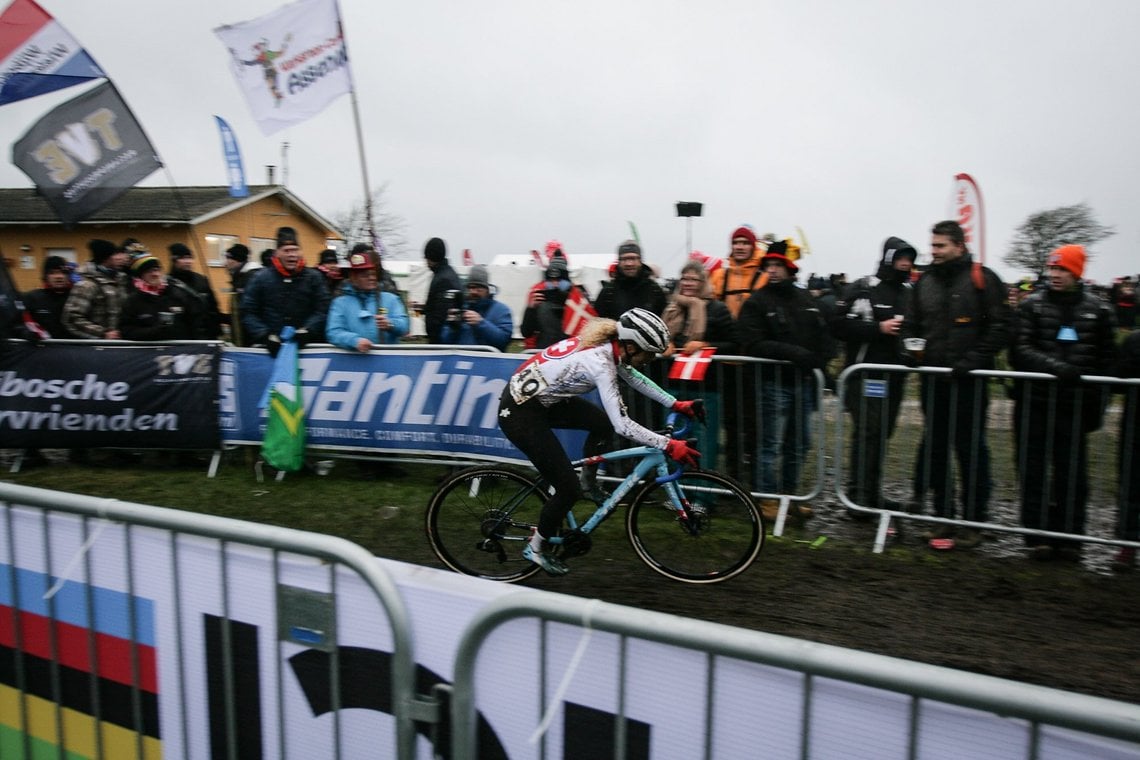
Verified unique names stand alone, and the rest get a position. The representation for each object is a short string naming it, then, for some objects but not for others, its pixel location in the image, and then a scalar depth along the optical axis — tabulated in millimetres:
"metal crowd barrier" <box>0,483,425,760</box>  2205
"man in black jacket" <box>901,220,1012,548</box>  5957
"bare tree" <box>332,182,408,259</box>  37000
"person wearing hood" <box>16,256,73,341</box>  9227
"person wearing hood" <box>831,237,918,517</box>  6314
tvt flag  8414
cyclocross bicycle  5273
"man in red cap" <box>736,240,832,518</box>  6551
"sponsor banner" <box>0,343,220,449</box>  8227
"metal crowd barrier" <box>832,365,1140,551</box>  5633
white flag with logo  8703
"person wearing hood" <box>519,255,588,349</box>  7914
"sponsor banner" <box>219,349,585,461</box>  7277
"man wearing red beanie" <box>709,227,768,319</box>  7258
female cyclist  5043
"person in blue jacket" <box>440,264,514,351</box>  8289
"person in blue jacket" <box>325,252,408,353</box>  7800
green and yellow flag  7785
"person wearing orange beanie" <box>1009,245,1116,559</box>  5664
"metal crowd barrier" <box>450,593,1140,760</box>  1533
